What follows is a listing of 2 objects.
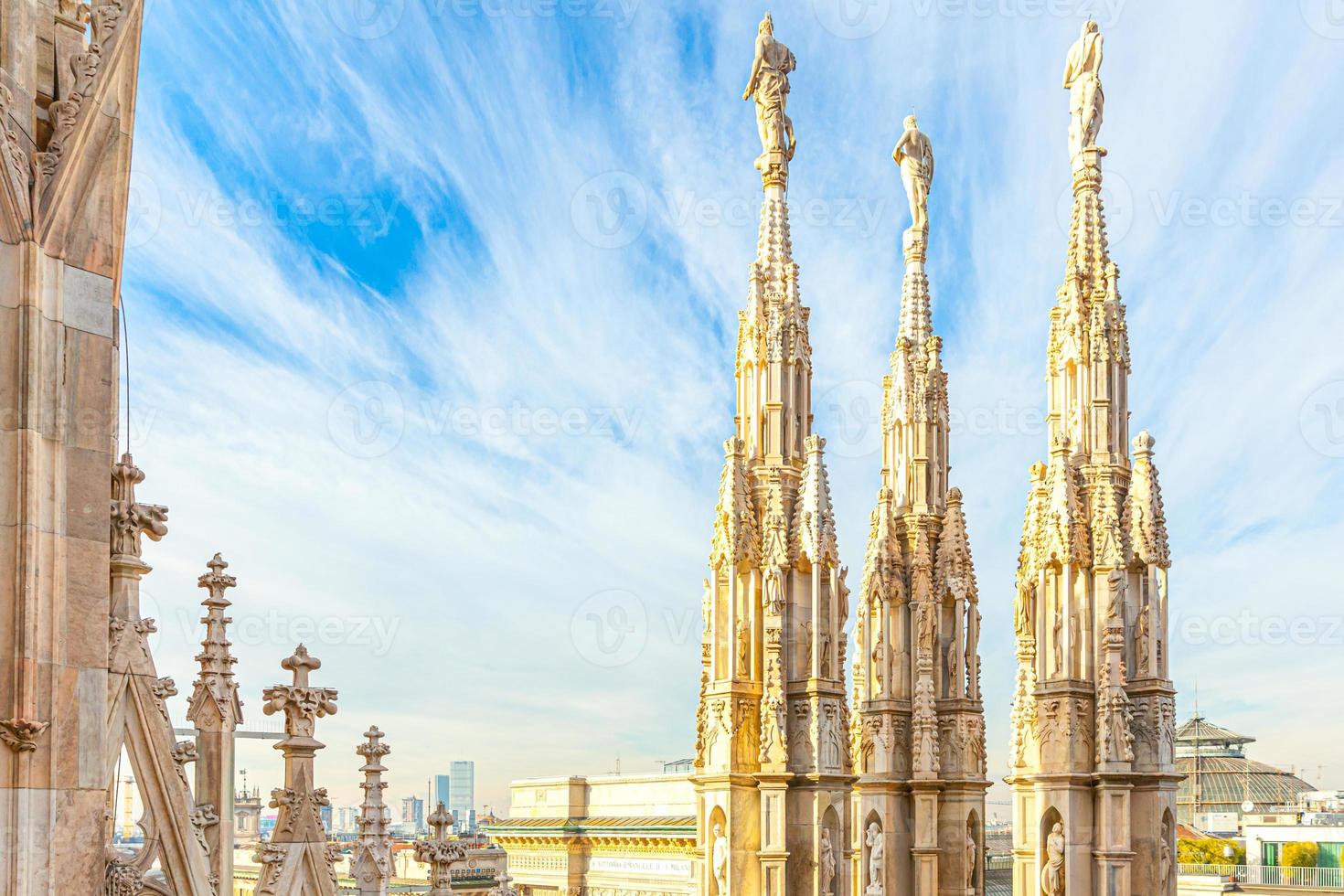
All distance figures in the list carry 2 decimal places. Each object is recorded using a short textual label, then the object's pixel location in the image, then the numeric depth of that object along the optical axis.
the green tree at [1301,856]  55.22
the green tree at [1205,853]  59.43
